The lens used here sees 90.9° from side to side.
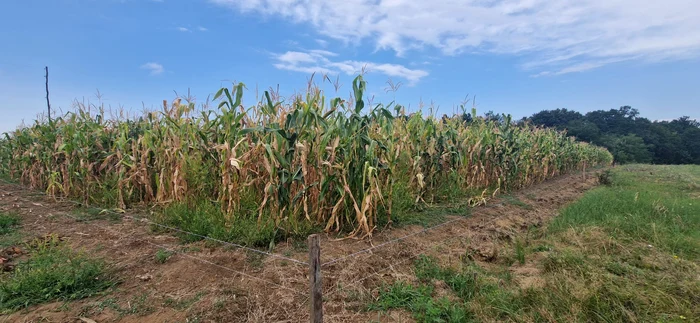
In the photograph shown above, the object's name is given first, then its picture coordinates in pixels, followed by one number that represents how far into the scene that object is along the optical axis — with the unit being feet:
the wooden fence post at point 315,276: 6.60
